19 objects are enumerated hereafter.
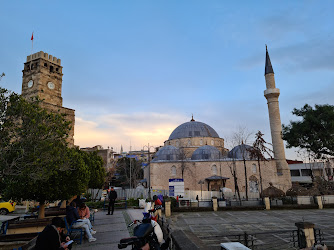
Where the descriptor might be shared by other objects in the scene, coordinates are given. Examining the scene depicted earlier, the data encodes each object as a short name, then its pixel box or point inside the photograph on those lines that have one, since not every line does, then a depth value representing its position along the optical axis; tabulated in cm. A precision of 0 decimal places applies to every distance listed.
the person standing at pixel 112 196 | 1138
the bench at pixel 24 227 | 649
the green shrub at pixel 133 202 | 1839
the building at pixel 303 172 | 4550
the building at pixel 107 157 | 5731
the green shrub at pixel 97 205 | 1661
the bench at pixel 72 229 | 615
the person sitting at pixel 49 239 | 368
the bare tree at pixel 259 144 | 2611
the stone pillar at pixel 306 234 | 632
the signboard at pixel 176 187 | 2038
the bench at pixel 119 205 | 1591
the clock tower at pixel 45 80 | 3341
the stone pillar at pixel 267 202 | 1740
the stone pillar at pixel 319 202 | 1761
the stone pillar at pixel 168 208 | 1522
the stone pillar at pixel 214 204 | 1723
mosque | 3042
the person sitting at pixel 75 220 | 639
